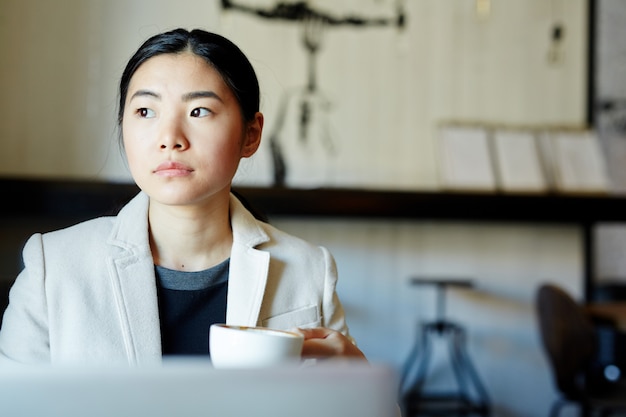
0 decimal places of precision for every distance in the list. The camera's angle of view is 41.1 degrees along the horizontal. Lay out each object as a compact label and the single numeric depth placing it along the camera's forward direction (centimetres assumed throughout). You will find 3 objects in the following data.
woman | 92
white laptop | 41
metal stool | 379
